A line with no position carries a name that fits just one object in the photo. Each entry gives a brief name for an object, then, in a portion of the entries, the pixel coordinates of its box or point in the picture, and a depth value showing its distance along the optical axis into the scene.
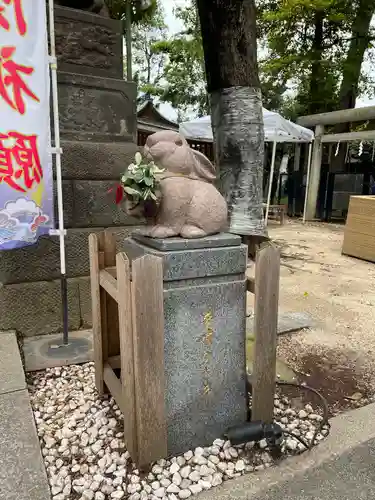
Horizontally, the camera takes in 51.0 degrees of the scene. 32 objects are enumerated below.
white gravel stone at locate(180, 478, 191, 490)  1.66
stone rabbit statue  1.83
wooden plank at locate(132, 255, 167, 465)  1.61
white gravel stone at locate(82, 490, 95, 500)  1.62
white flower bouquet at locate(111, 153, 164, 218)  1.74
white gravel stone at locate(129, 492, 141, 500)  1.59
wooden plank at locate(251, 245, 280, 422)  1.84
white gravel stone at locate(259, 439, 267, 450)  1.91
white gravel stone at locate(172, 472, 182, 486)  1.68
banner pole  2.59
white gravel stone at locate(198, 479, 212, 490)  1.67
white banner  2.41
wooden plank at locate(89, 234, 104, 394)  2.18
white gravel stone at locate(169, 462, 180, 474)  1.76
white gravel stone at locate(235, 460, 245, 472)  1.77
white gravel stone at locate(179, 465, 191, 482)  1.74
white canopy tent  7.89
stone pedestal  1.76
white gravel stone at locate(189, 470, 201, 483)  1.71
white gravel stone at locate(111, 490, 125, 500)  1.62
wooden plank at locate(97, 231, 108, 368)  2.22
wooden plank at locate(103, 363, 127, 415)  2.00
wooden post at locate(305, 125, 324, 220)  10.55
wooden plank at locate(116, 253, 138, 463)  1.65
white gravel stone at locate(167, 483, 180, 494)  1.64
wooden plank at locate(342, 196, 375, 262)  6.15
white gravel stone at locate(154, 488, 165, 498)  1.62
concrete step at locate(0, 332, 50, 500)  1.56
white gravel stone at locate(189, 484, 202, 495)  1.64
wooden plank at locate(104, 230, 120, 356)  2.26
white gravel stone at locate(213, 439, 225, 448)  1.93
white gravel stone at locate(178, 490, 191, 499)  1.61
